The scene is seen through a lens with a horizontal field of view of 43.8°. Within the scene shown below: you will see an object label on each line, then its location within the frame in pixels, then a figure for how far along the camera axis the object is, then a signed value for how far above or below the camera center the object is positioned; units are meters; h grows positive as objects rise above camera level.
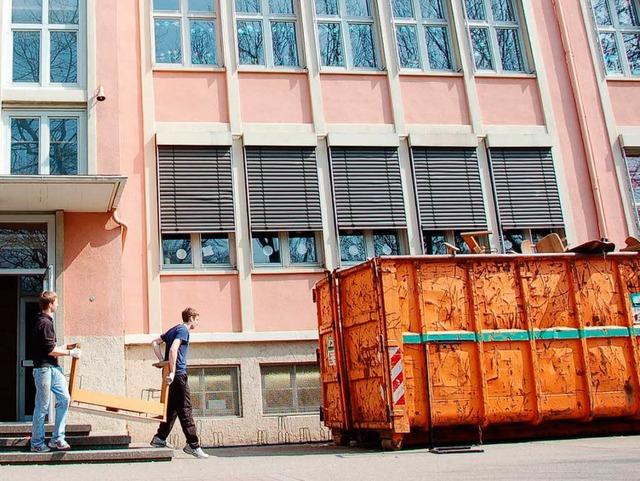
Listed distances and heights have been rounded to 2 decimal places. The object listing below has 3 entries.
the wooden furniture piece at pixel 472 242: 10.62 +2.32
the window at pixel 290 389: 13.38 +0.81
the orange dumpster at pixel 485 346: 9.54 +0.89
